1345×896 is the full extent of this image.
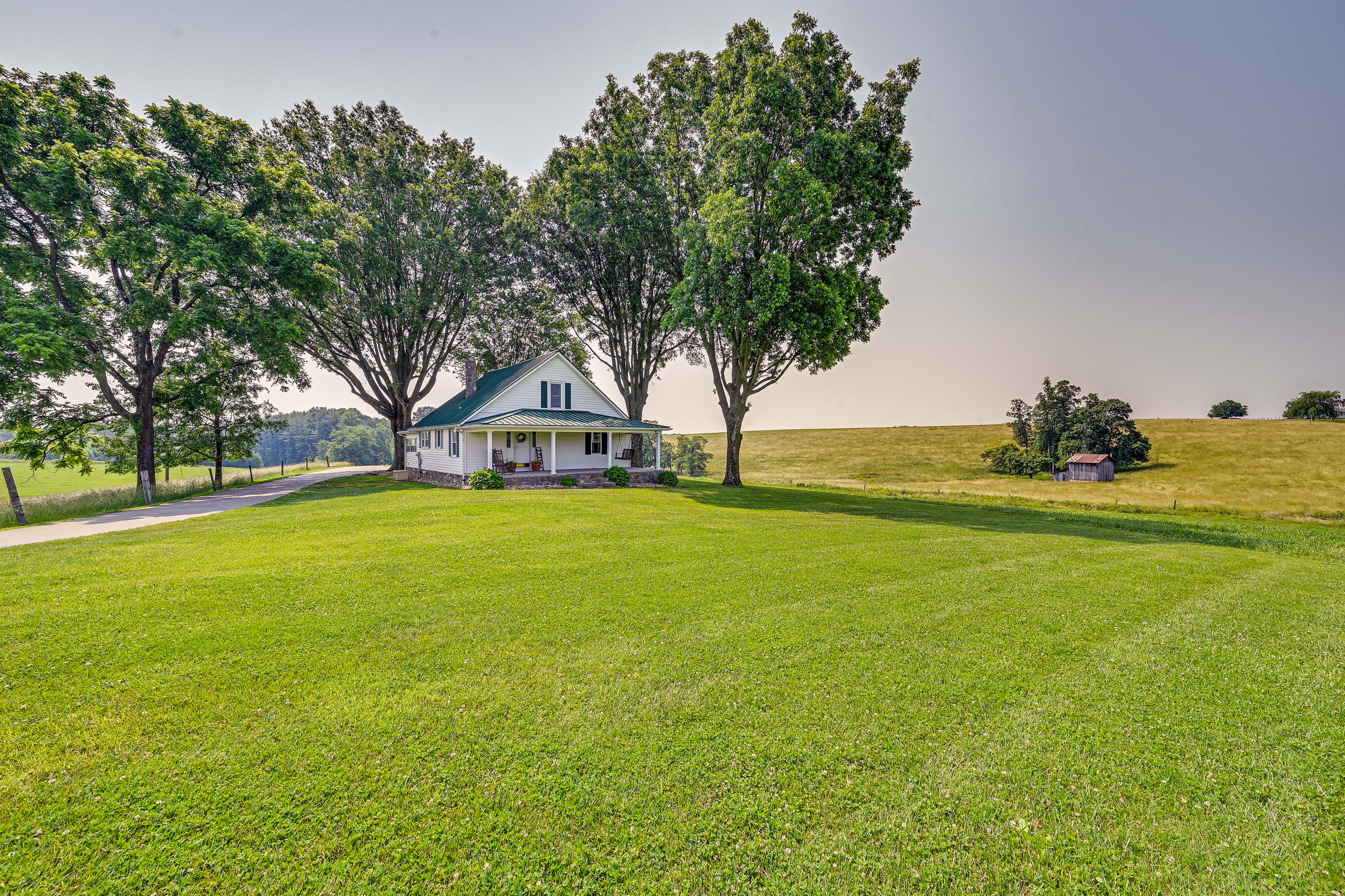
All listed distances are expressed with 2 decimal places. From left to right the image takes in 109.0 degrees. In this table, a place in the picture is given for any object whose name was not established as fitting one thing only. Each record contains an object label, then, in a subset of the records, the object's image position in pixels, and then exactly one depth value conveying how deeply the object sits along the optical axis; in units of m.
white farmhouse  24.03
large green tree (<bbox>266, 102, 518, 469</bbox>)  26.08
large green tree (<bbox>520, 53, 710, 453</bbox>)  24.89
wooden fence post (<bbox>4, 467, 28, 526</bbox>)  11.88
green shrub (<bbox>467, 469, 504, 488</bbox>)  21.39
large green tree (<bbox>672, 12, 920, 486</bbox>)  20.31
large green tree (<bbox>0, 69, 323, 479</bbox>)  16.91
